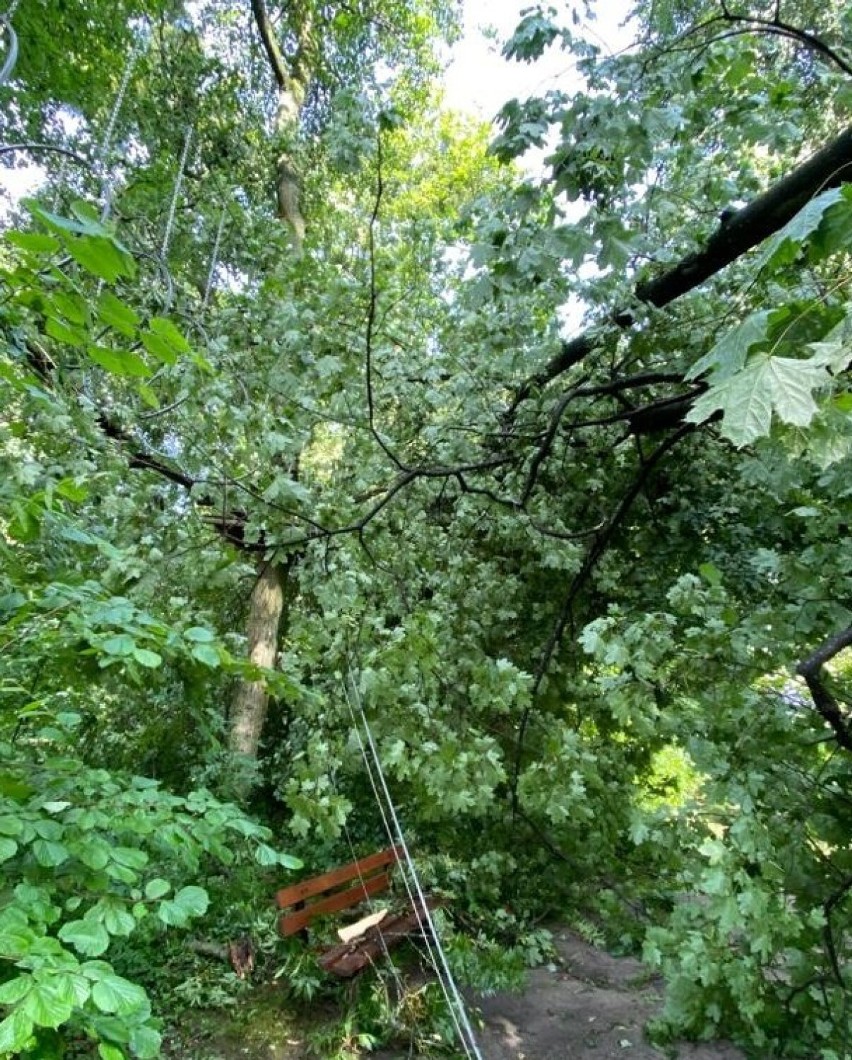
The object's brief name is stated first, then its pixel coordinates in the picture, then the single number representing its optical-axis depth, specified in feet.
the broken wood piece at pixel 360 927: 11.81
